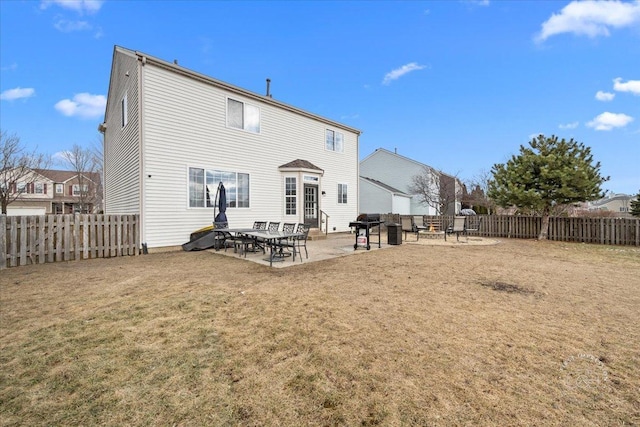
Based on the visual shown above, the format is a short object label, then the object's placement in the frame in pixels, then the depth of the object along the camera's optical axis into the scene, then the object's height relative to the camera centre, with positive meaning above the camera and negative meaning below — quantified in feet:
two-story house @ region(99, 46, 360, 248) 33.30 +8.55
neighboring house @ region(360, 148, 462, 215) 85.30 +10.18
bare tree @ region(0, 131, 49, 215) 67.92 +13.08
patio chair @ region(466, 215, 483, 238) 55.11 -1.31
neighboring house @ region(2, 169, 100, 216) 112.06 +8.24
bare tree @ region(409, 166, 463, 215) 89.66 +8.28
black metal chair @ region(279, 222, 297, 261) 31.65 -1.58
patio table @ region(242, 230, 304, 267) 25.14 -1.96
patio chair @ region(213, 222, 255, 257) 30.01 -2.76
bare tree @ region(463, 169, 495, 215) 96.57 +8.54
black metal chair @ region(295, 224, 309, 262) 28.25 -1.63
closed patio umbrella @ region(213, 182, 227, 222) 35.50 +1.02
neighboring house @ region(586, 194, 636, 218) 192.56 +8.60
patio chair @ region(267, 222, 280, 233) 34.11 -1.43
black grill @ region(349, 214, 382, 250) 34.37 -1.32
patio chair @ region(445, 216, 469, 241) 44.78 -1.81
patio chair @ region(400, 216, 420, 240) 45.80 -1.80
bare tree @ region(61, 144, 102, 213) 105.81 +17.29
